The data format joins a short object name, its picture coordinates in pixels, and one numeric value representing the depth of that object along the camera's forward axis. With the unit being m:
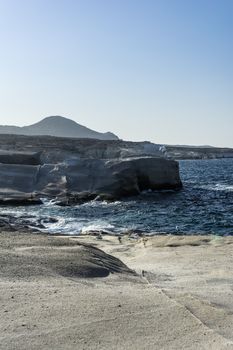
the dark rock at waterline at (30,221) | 21.58
